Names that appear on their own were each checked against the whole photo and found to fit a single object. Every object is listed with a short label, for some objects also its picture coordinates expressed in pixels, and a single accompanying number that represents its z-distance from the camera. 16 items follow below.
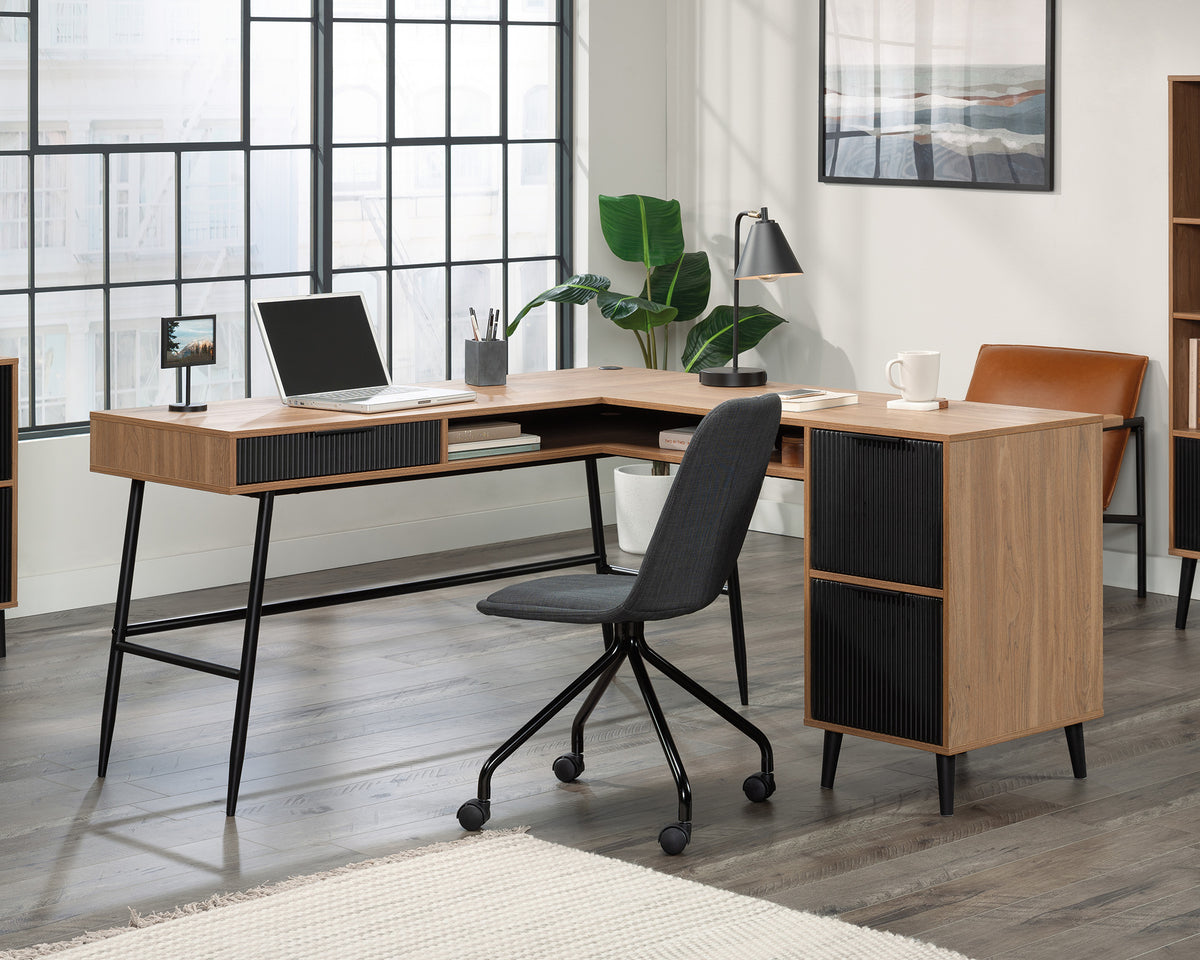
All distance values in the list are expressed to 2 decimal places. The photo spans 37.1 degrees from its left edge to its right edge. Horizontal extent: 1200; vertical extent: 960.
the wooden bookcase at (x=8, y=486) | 5.36
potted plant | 6.98
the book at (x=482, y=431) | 4.35
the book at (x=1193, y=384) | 5.64
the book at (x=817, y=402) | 4.19
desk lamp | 4.55
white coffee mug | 4.16
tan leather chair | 6.11
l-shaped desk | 3.83
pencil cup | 4.74
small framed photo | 4.29
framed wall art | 6.45
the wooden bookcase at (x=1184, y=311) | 5.64
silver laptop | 4.30
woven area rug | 3.18
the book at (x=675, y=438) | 4.53
